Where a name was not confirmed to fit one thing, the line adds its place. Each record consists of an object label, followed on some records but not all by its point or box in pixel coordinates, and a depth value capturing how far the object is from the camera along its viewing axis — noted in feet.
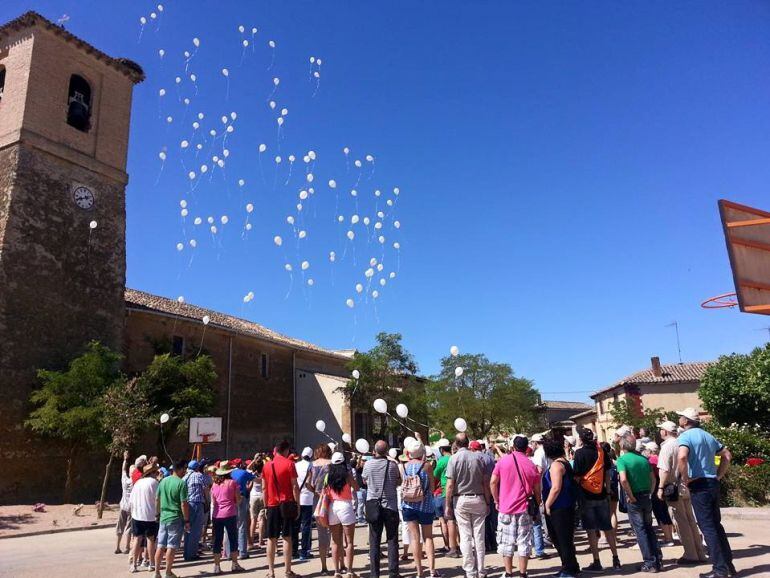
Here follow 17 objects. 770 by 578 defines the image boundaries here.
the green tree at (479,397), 123.34
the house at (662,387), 119.44
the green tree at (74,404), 57.16
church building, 61.21
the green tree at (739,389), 73.92
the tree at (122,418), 53.98
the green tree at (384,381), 95.86
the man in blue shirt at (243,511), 29.22
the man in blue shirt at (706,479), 19.48
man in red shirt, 23.52
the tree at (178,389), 66.33
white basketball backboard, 52.54
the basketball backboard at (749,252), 21.59
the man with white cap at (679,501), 22.75
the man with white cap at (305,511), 29.68
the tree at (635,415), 78.28
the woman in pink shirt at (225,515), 26.32
